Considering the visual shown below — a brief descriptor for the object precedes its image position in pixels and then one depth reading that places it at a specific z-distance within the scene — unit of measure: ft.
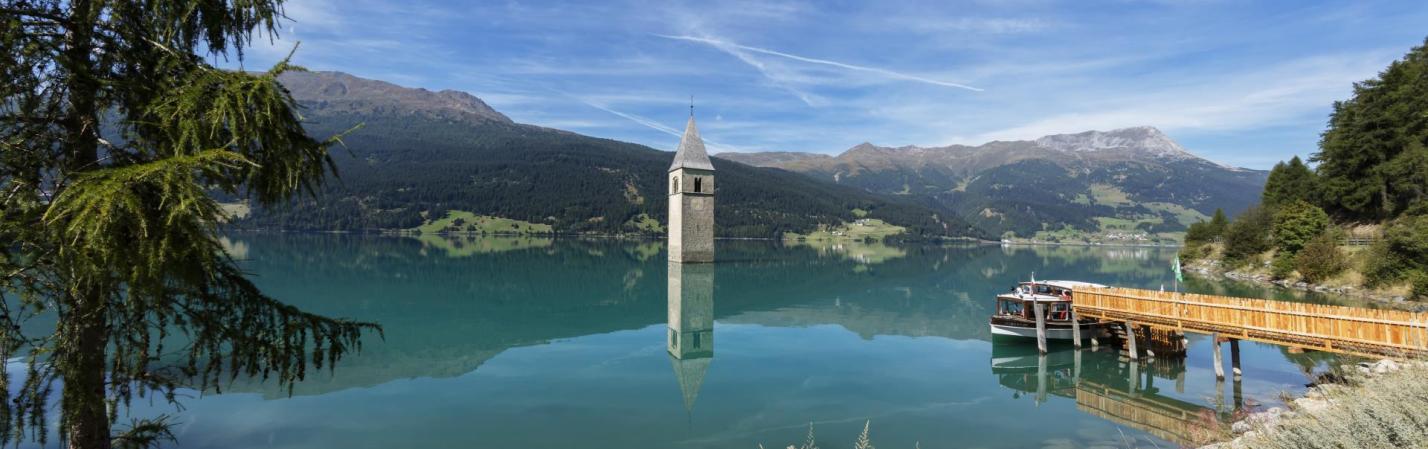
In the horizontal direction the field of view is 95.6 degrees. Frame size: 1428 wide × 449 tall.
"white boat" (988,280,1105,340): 90.63
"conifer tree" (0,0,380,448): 12.98
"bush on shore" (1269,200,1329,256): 168.96
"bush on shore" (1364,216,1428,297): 118.62
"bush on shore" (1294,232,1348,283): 153.28
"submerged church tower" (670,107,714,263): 249.14
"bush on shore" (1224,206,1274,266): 203.10
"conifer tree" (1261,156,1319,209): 190.80
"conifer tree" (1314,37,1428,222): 153.07
